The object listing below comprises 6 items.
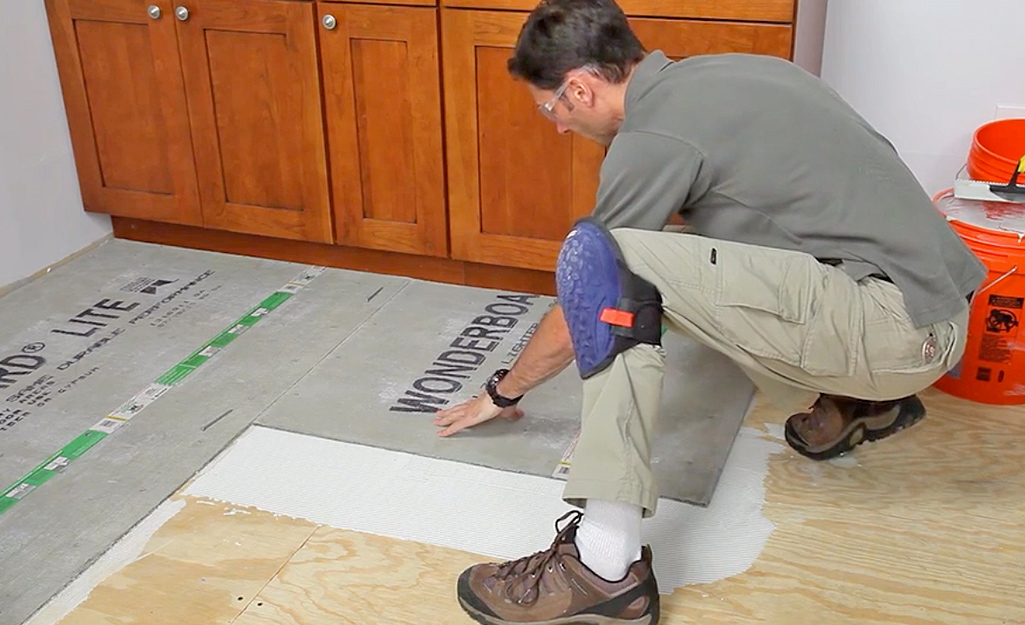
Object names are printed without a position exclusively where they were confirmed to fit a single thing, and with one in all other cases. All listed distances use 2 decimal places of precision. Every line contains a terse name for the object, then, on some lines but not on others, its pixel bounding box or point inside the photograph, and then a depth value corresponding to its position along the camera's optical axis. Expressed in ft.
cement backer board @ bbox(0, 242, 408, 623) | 6.04
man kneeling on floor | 4.83
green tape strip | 6.52
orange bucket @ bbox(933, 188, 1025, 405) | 6.82
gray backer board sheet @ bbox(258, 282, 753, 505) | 6.66
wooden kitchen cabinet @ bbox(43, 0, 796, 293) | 8.15
